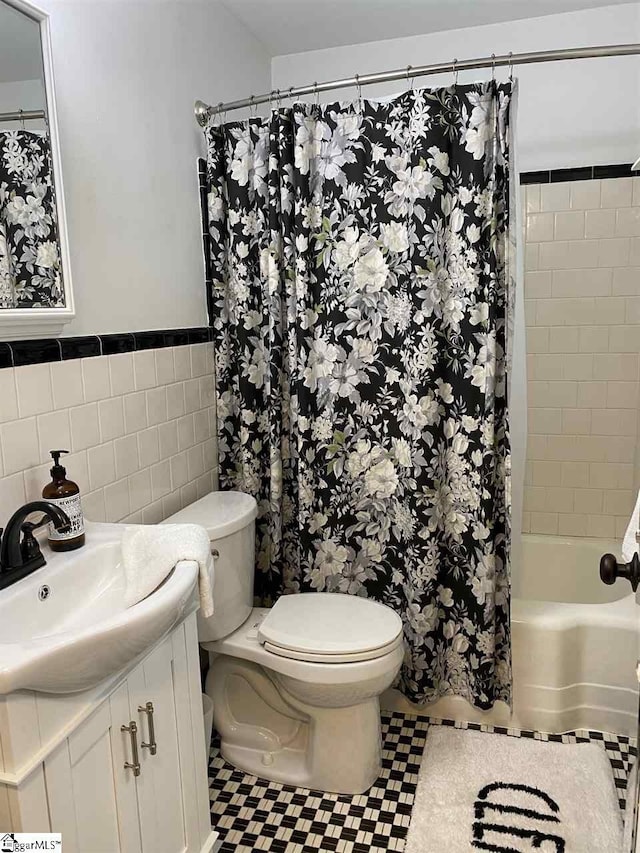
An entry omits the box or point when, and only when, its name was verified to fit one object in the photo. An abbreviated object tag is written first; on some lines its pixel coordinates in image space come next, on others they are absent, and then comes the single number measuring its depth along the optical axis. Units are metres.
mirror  1.49
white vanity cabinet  1.11
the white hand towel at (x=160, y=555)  1.48
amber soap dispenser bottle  1.56
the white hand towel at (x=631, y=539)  1.20
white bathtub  2.26
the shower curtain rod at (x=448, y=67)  1.91
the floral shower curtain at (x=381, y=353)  2.08
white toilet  1.97
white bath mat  1.85
